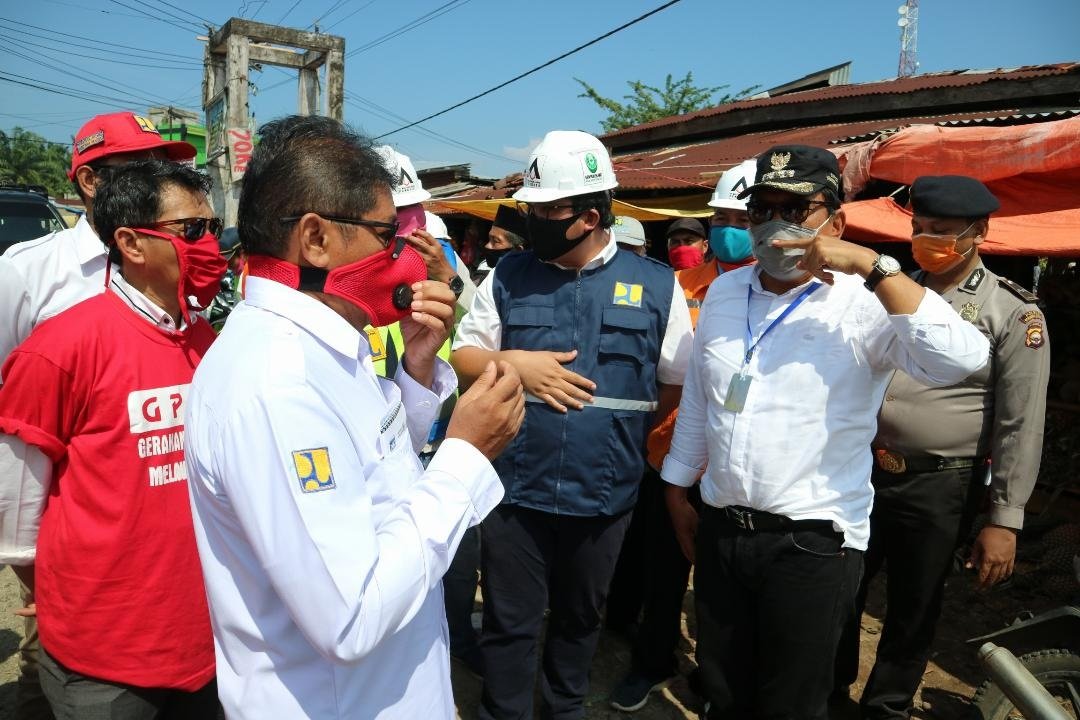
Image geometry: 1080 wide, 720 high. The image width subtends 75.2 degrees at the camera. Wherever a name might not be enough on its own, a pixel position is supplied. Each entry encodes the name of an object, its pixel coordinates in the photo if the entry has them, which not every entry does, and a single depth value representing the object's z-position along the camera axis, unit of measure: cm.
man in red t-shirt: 180
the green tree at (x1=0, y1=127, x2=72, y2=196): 4812
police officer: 272
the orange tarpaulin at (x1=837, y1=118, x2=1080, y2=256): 356
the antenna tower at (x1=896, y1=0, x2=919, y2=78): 2743
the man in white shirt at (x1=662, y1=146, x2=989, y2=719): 212
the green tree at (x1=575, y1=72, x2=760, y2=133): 2466
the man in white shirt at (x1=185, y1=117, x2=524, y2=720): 111
